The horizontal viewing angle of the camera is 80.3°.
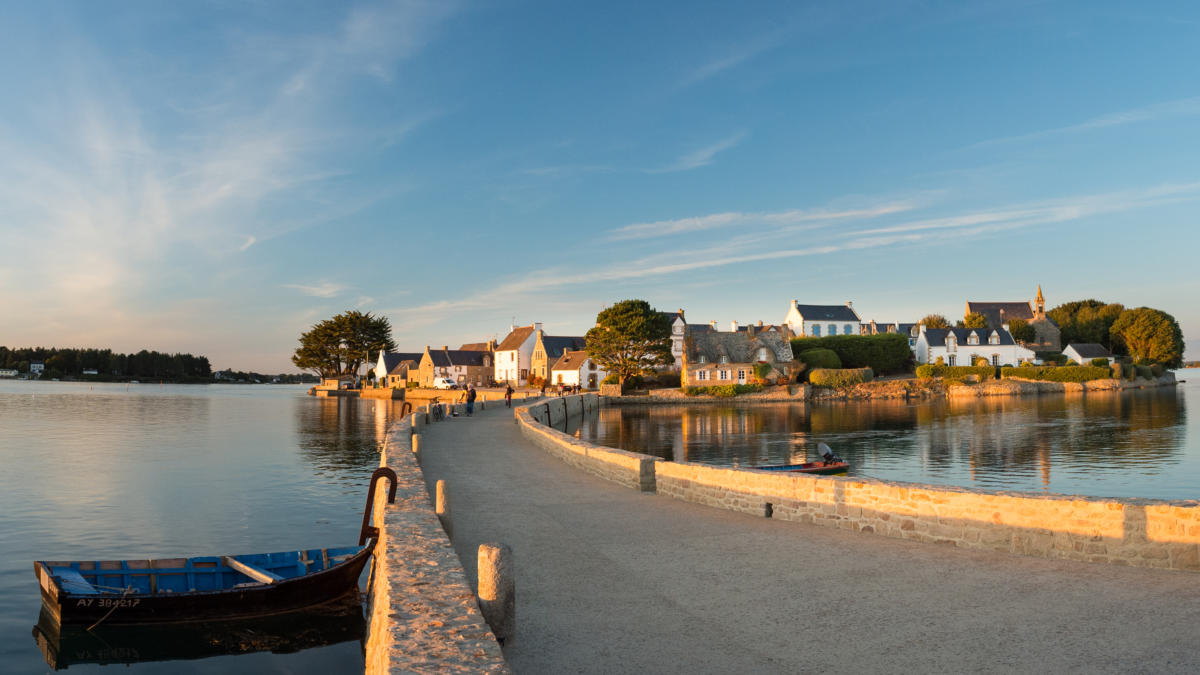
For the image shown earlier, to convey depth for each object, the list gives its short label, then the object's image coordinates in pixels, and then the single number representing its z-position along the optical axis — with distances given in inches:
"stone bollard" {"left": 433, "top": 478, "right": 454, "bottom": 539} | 419.8
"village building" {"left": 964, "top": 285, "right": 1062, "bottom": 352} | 4030.5
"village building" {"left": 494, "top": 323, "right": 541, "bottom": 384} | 4010.8
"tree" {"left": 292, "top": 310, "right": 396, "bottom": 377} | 4896.7
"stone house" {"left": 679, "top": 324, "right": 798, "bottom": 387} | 3088.1
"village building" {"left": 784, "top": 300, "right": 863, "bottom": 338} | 4047.7
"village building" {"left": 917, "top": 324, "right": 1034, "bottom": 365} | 3639.3
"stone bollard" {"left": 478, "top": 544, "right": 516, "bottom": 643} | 270.8
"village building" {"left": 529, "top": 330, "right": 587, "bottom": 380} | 3796.8
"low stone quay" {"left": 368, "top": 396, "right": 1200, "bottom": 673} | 252.8
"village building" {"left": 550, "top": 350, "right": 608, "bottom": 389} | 3393.2
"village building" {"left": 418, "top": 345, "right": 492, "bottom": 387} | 4119.1
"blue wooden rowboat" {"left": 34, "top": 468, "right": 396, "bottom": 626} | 442.9
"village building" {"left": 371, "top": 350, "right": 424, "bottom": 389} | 4490.4
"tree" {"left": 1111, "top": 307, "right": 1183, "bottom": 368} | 3924.7
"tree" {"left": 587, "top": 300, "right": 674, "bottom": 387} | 3014.3
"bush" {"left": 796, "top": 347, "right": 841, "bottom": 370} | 3262.8
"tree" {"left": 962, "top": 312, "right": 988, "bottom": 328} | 4188.0
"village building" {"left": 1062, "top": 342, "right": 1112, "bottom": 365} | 3766.2
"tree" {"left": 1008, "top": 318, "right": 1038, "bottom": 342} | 4033.0
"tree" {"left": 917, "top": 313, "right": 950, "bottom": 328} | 4942.4
